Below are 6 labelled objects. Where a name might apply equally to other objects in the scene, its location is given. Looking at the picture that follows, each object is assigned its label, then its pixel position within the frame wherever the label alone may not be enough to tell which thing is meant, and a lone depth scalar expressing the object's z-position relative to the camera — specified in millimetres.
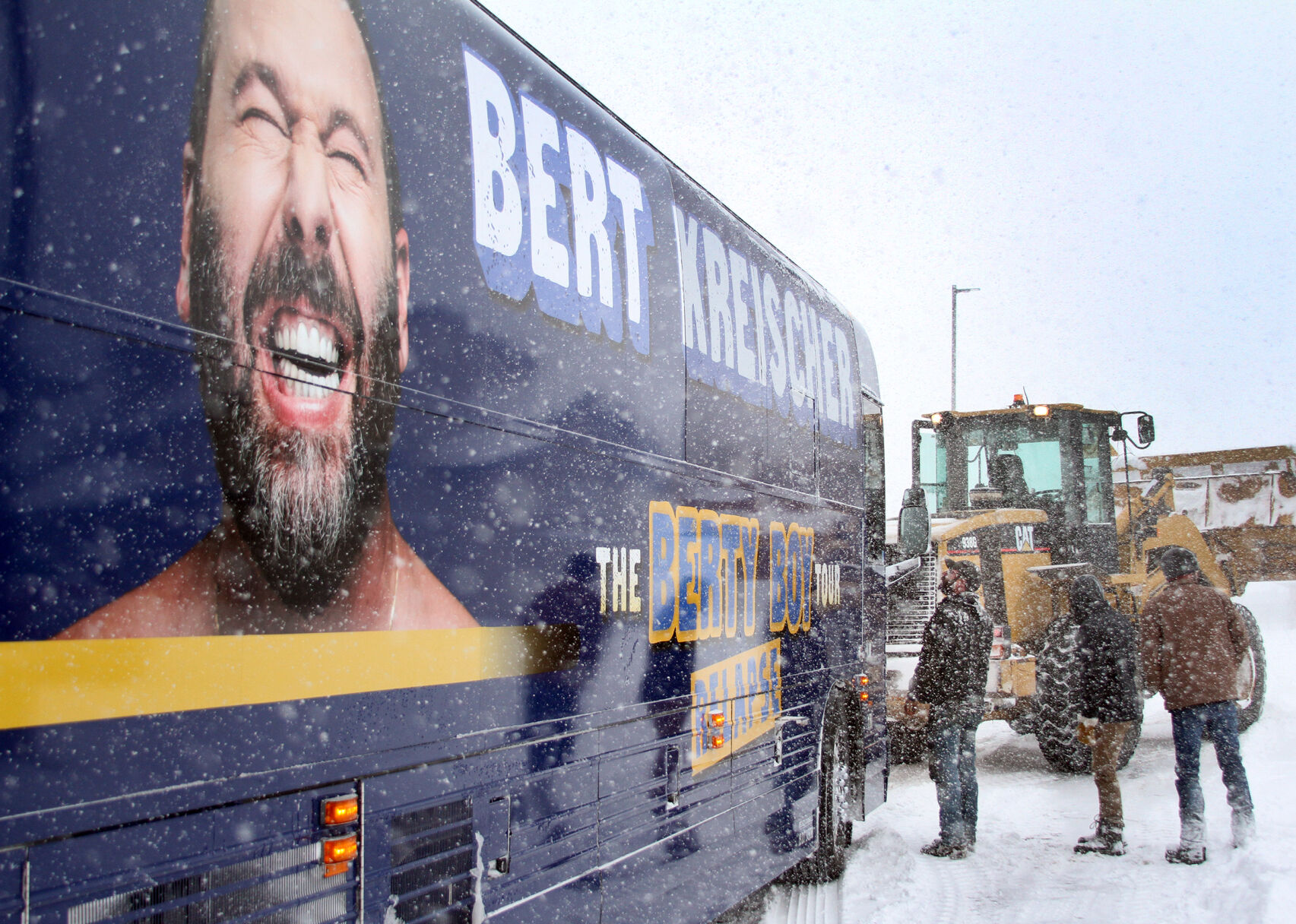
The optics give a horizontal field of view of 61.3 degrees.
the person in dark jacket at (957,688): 7277
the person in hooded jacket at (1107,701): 7156
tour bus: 2043
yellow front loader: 9789
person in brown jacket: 6832
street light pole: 27625
